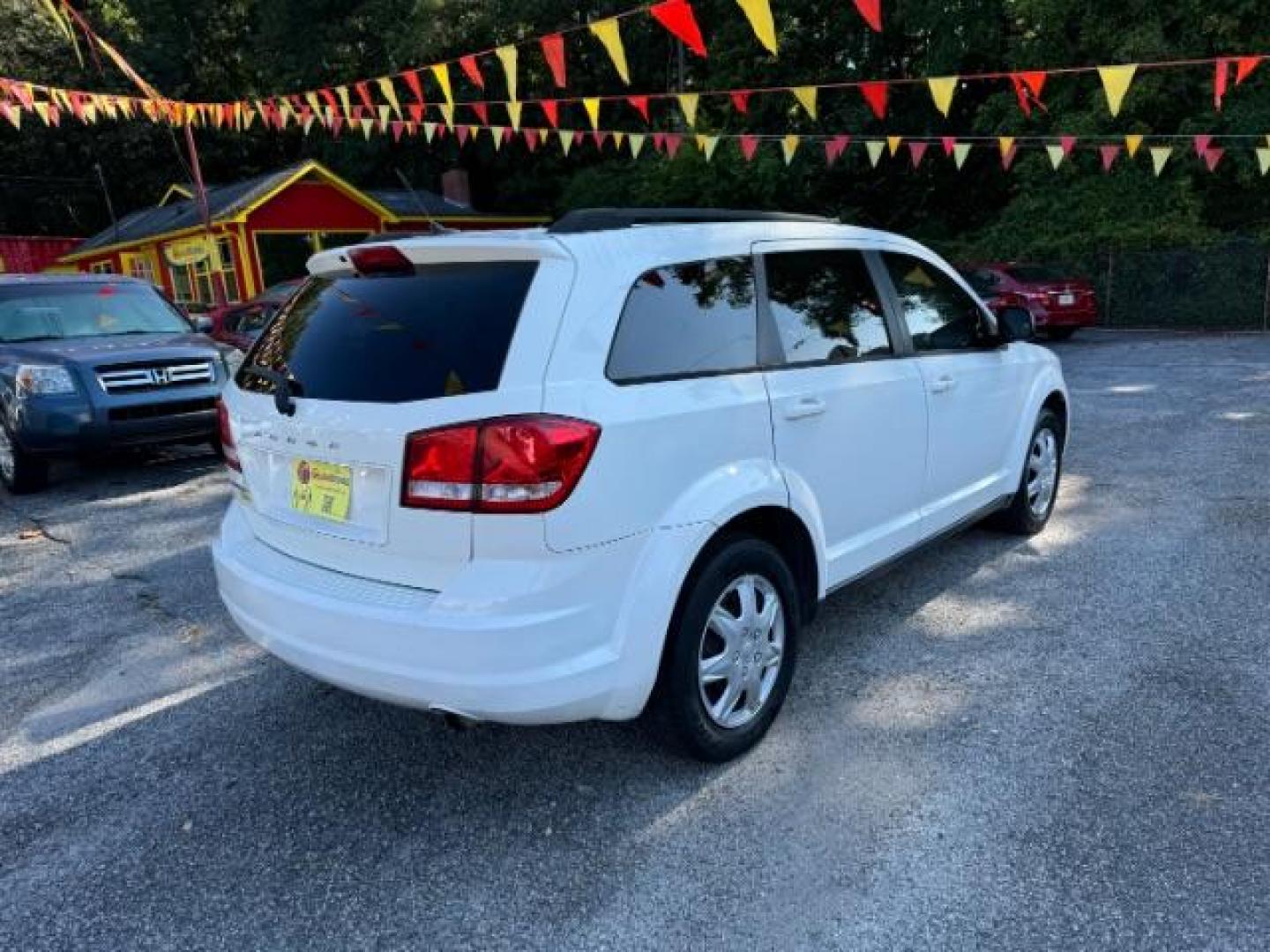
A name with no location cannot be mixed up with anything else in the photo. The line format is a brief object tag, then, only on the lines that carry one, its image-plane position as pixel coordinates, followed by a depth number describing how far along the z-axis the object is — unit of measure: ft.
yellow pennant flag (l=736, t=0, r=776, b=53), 19.93
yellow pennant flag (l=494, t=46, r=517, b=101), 30.42
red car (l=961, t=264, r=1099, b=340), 52.75
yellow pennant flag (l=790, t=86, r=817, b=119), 33.24
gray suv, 24.04
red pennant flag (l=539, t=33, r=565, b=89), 29.60
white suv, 8.23
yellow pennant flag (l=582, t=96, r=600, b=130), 37.22
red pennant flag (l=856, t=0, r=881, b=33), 20.86
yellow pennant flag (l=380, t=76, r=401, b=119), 35.76
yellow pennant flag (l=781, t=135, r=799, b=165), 46.26
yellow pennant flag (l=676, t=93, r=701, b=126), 35.86
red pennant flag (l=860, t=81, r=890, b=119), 34.88
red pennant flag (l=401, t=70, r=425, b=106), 35.71
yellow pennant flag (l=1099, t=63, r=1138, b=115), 27.22
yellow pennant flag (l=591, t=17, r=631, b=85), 25.31
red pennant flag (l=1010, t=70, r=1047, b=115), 32.45
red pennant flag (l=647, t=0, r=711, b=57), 22.00
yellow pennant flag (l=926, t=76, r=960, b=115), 30.96
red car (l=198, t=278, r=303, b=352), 44.24
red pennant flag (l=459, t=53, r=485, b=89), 33.28
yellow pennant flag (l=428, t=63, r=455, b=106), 32.05
